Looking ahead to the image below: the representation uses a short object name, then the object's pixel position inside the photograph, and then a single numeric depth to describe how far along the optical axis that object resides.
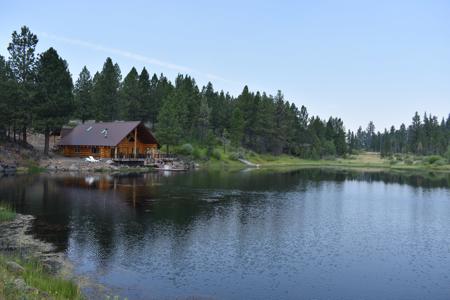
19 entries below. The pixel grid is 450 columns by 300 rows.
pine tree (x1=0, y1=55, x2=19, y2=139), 68.44
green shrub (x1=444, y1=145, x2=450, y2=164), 132.06
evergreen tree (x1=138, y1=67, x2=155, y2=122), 109.69
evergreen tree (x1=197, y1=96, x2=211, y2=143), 113.38
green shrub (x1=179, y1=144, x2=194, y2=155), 101.38
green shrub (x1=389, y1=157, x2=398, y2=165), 142.25
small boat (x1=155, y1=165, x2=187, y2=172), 85.00
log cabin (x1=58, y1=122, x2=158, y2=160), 82.12
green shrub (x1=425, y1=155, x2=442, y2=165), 132.36
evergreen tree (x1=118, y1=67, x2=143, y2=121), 106.11
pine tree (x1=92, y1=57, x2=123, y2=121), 101.75
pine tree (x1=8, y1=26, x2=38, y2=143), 71.25
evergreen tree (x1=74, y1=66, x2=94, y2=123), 99.06
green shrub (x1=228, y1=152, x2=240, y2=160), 112.72
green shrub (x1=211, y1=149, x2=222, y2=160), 107.75
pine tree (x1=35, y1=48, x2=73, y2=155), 73.88
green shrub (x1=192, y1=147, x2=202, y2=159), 102.81
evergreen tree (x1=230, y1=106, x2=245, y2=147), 116.75
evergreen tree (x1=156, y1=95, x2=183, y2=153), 95.19
